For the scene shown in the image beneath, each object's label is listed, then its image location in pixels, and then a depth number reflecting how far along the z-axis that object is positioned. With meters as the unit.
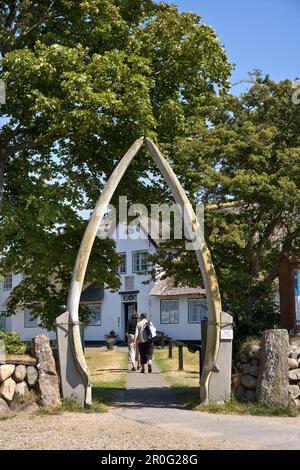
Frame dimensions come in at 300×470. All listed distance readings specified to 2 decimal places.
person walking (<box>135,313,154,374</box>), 19.06
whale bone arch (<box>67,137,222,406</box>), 11.95
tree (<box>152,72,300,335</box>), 12.72
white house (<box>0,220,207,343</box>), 37.97
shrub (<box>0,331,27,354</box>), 12.16
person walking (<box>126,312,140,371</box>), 21.00
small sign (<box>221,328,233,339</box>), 12.12
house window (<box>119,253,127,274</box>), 40.97
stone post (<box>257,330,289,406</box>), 11.37
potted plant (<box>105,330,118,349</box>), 38.69
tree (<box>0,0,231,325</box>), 15.51
